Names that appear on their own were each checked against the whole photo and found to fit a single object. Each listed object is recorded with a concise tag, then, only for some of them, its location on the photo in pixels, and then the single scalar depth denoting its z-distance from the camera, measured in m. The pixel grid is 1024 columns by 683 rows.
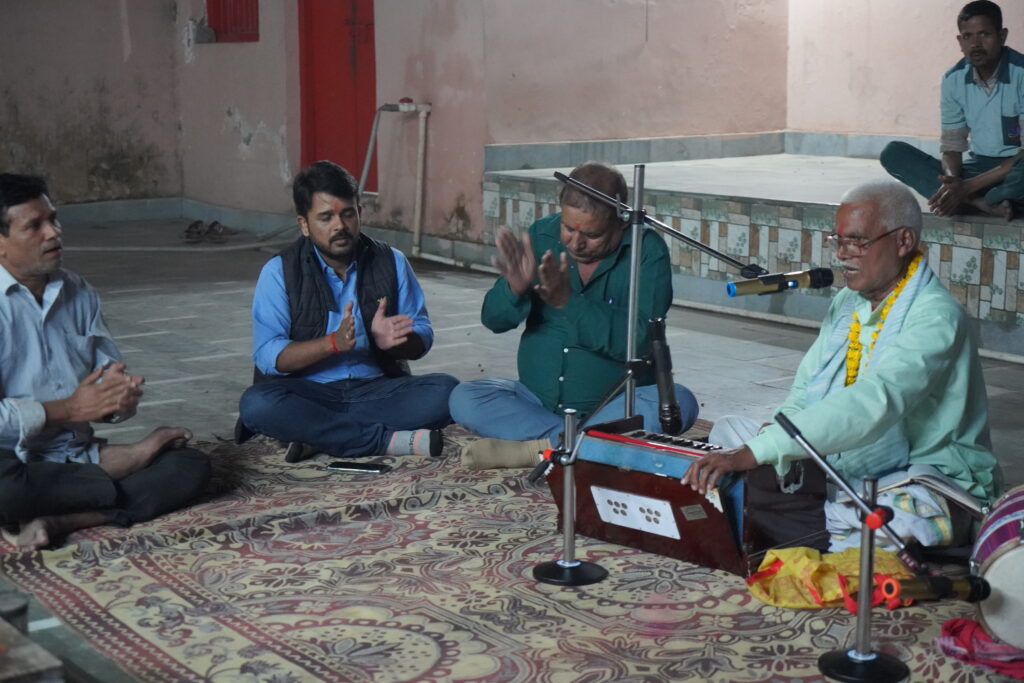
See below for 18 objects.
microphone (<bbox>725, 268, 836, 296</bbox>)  2.98
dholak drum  2.89
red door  9.94
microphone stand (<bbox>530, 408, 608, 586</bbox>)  3.32
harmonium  3.32
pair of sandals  10.37
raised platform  6.17
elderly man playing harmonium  3.16
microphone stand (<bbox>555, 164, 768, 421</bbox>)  3.52
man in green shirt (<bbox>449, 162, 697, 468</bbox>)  4.07
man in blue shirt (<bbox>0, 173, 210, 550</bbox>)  3.65
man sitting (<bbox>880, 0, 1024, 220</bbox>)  6.23
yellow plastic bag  3.21
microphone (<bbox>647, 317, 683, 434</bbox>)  3.36
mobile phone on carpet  4.41
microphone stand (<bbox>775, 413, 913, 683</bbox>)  2.67
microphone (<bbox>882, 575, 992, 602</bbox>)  2.78
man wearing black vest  4.38
